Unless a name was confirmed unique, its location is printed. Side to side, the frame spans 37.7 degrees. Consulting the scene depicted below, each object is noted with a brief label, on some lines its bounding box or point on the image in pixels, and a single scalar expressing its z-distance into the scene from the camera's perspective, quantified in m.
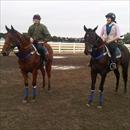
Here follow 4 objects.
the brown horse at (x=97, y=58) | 4.61
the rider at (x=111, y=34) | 5.12
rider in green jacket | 5.48
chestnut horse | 4.81
